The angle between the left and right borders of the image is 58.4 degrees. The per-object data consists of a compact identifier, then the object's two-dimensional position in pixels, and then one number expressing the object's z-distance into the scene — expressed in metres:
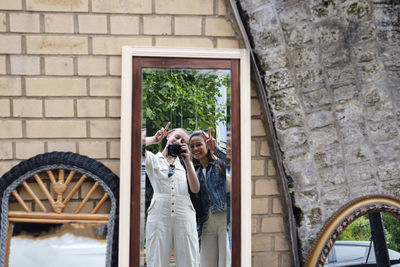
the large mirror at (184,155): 2.06
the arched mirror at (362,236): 2.08
